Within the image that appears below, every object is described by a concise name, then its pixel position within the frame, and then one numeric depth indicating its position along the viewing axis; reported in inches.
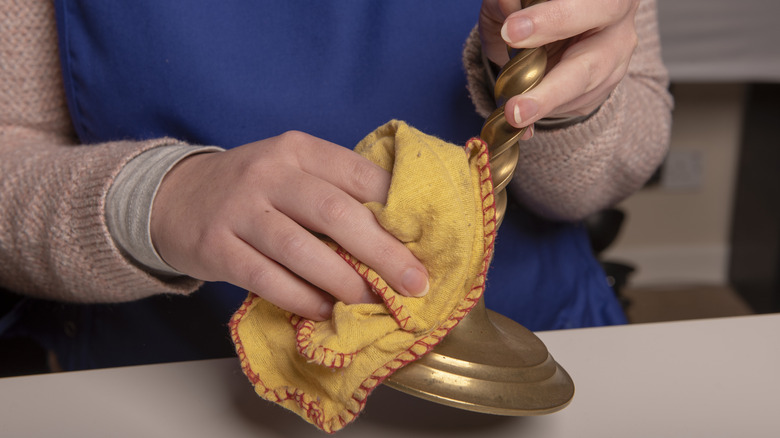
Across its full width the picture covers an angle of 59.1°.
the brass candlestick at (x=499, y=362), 13.7
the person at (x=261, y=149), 15.4
